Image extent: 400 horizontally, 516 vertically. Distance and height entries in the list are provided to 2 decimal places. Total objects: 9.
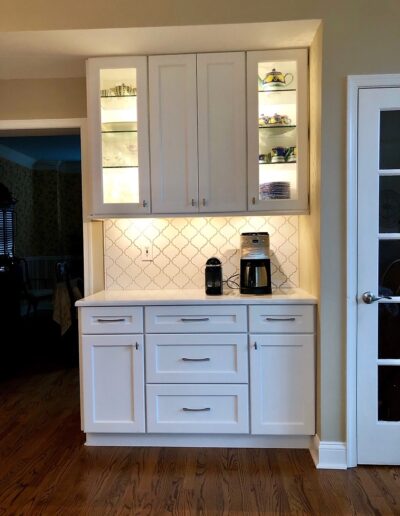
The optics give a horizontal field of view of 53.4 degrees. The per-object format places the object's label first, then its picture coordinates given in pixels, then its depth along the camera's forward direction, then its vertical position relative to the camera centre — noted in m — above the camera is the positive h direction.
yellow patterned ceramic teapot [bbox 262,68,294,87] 2.58 +1.06
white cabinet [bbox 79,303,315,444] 2.44 -0.79
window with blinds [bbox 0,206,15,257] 4.42 +0.16
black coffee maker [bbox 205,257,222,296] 2.65 -0.25
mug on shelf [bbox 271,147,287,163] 2.61 +0.57
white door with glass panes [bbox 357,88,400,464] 2.25 -0.21
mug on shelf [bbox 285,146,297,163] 2.58 +0.56
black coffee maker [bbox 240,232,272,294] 2.63 -0.16
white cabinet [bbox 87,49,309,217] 2.56 +0.74
